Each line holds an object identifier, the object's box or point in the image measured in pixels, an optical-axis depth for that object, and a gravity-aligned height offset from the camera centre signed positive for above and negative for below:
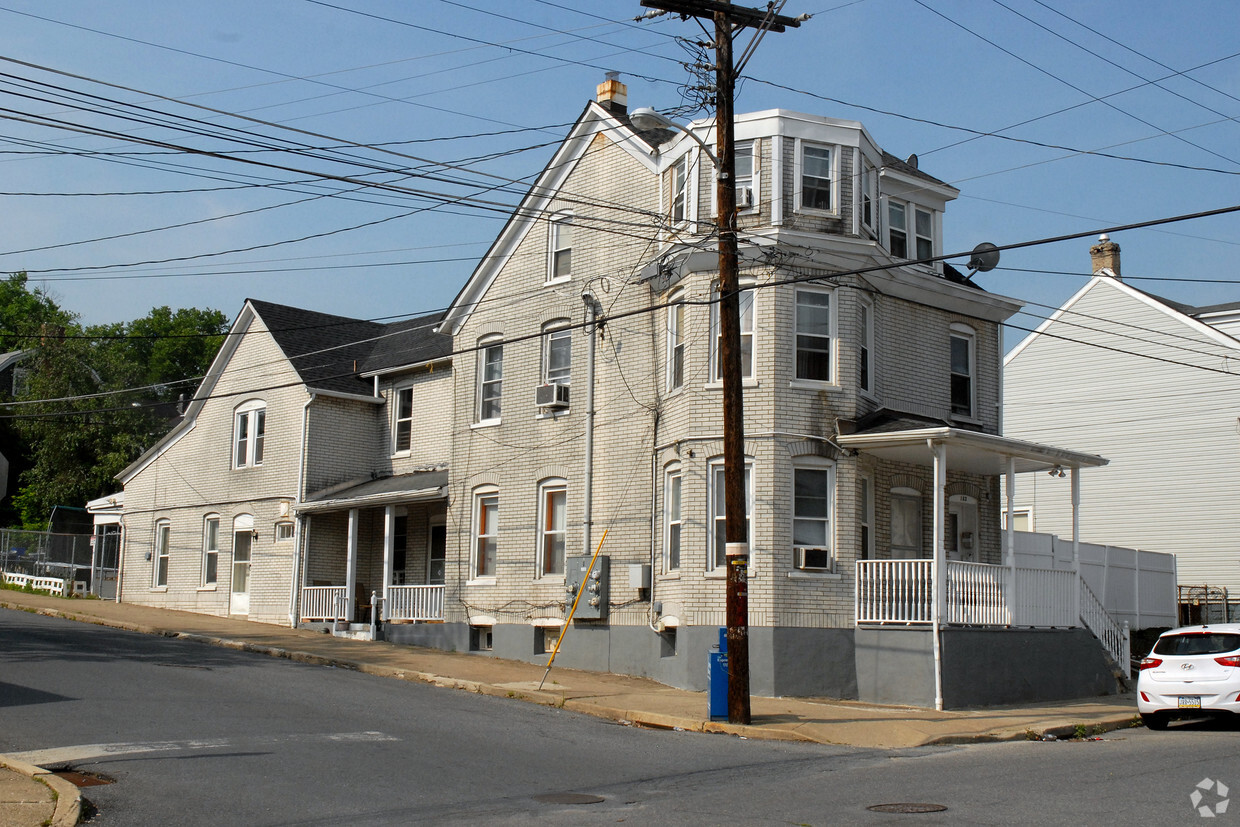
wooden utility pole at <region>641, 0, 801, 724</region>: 15.62 +2.97
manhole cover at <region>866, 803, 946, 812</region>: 9.58 -1.95
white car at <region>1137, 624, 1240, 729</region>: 15.62 -1.41
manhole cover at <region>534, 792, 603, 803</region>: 10.27 -2.06
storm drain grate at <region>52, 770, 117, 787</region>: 10.50 -2.02
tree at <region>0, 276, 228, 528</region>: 49.81 +5.23
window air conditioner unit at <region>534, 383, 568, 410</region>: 23.33 +3.15
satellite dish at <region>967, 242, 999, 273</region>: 22.92 +5.80
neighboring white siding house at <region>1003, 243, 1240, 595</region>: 30.12 +4.07
